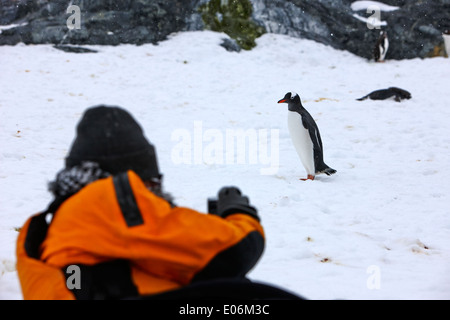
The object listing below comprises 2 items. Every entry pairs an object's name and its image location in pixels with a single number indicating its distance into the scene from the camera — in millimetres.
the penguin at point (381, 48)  14953
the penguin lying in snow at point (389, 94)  10125
